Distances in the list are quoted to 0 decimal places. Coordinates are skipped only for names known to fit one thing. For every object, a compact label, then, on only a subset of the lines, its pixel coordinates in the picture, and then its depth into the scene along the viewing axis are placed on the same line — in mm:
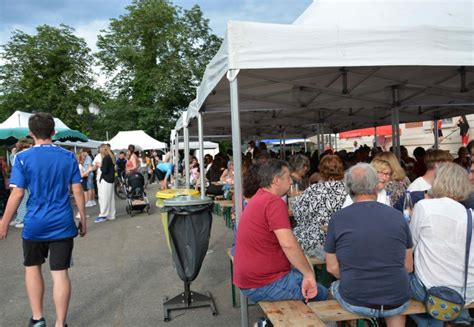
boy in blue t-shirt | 3387
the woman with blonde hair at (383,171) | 4266
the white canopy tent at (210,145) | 33531
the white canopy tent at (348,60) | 3230
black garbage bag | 3930
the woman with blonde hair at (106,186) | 9945
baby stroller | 11008
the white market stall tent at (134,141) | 20608
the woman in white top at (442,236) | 2686
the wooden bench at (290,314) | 2598
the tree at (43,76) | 34438
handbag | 2688
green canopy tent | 11297
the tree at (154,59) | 32344
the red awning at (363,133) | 19334
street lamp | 16219
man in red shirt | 2785
